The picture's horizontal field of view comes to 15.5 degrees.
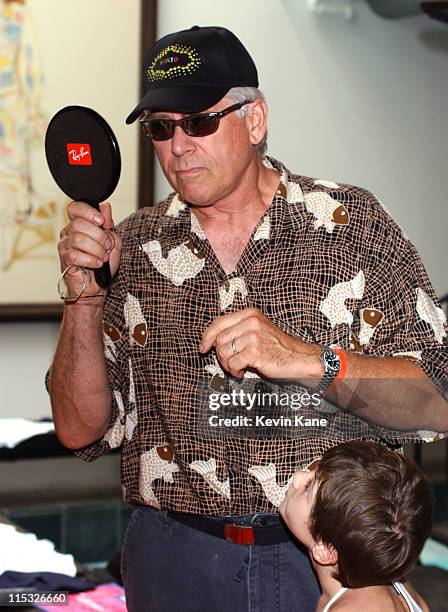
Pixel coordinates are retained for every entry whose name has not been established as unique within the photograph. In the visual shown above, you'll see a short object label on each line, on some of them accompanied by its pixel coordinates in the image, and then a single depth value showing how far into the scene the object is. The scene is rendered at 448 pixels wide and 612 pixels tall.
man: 2.38
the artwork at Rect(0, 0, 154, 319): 4.15
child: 2.30
